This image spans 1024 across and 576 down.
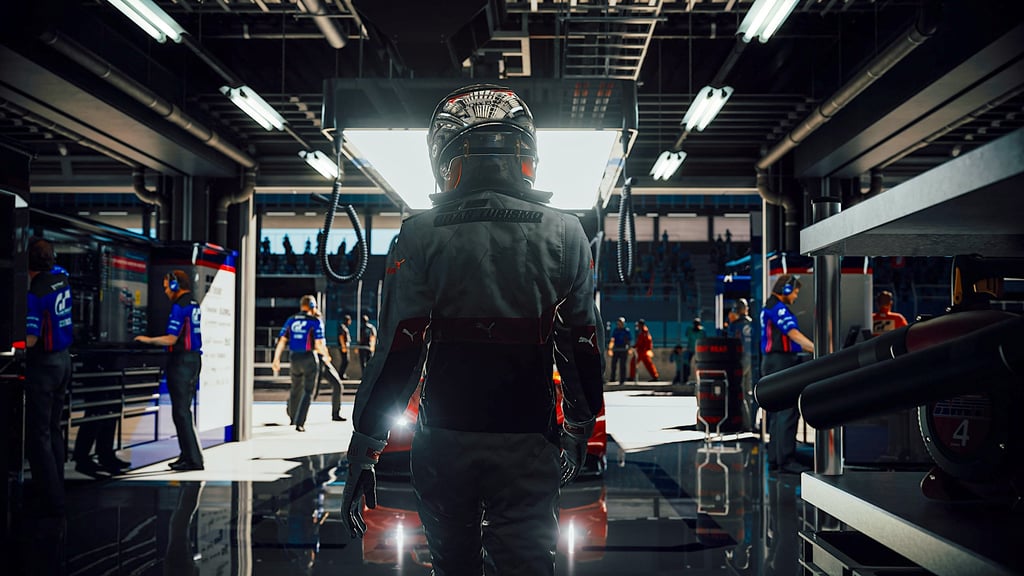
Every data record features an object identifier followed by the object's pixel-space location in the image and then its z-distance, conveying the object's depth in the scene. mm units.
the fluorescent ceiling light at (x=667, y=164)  8445
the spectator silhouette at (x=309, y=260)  29339
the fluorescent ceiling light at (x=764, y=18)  4680
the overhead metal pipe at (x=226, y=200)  9922
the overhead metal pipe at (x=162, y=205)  9727
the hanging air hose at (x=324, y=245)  5430
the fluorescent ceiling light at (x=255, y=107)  5984
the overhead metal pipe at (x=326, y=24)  5453
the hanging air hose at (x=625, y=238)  5102
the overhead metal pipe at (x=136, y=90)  5598
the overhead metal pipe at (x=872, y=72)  5395
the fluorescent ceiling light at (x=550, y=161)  5605
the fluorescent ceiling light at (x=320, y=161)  7781
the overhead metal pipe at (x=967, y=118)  6555
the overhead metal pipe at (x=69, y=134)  7138
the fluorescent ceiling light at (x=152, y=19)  4613
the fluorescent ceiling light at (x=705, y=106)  6219
